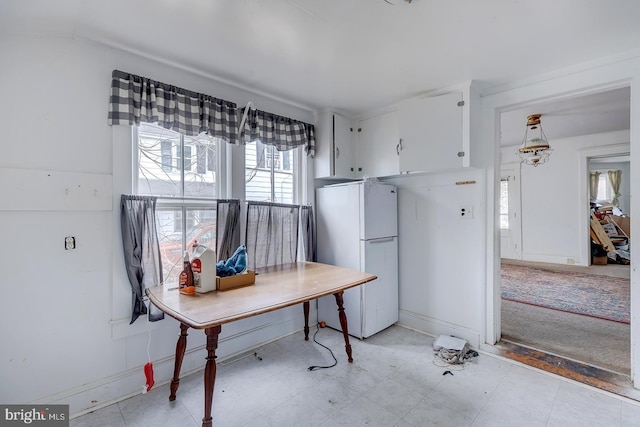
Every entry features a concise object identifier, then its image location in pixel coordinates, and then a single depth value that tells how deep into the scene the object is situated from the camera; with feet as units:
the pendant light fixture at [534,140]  13.16
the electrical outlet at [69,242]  5.75
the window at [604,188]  26.99
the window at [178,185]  6.97
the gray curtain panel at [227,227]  7.79
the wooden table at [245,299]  4.82
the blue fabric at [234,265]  6.68
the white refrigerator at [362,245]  9.16
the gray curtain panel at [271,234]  8.48
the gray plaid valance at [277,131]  8.54
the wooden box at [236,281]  6.28
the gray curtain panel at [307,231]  10.00
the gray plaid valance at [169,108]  6.28
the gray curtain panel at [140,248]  6.29
